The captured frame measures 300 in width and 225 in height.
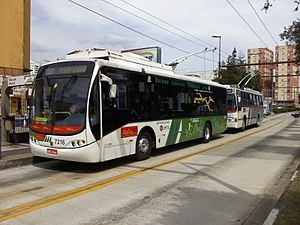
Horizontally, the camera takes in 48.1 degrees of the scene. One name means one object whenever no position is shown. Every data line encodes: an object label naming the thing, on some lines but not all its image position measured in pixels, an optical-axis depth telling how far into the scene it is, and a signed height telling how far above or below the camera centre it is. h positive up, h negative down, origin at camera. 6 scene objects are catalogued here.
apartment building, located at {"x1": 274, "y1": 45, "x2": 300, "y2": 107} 35.62 +6.04
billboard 30.64 +5.25
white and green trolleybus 8.59 +0.03
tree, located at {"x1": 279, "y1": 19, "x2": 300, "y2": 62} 17.81 +4.04
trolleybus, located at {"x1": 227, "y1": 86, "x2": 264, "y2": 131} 21.97 +0.10
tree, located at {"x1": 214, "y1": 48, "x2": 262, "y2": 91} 54.66 +5.65
